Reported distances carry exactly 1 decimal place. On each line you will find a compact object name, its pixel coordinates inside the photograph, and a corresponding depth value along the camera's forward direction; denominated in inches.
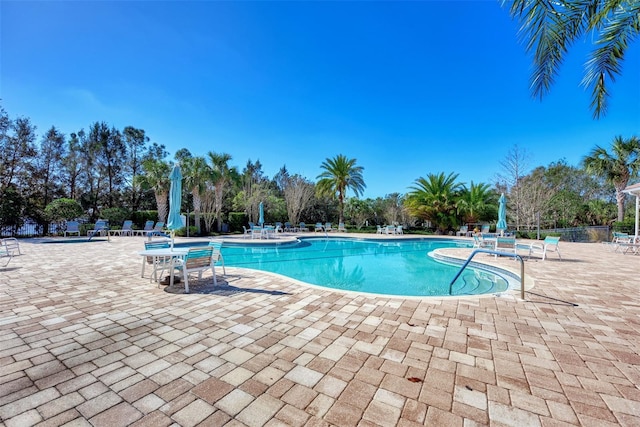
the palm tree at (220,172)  773.3
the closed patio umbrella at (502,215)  491.8
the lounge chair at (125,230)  725.9
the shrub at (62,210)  674.8
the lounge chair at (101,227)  685.3
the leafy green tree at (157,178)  759.1
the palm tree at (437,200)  908.6
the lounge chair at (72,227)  673.0
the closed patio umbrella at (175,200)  230.4
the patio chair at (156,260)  214.4
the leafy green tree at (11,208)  637.3
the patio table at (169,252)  198.2
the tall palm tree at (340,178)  982.4
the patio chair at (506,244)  358.6
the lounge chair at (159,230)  652.1
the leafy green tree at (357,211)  1163.9
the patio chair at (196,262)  196.2
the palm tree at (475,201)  872.3
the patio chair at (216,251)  236.3
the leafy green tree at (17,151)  732.0
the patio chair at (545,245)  349.1
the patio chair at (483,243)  415.5
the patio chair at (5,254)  282.4
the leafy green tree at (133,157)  1066.1
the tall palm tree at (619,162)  701.3
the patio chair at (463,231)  836.6
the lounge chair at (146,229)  741.9
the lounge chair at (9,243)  284.0
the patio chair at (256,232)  651.1
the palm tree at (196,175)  743.1
